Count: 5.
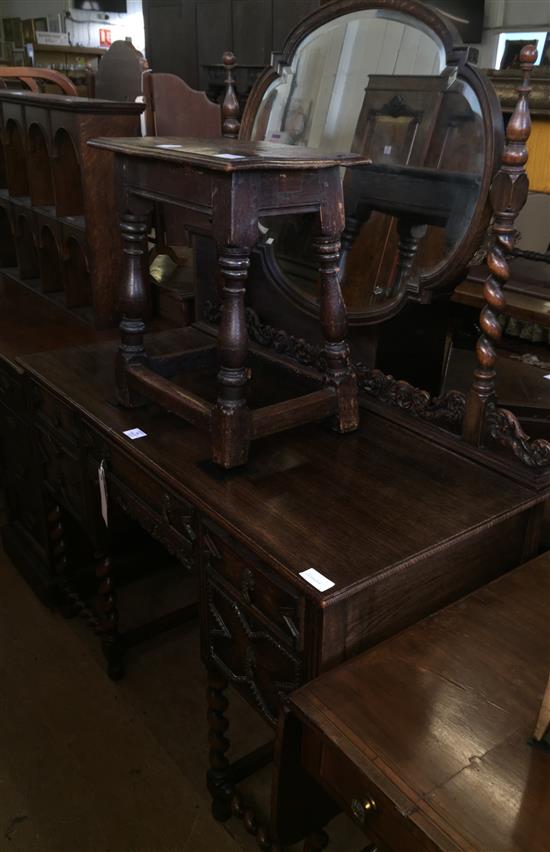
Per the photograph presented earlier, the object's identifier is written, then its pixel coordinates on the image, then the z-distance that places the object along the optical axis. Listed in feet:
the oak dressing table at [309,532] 3.82
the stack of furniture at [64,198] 7.20
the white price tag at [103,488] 5.60
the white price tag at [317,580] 3.60
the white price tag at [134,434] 5.10
